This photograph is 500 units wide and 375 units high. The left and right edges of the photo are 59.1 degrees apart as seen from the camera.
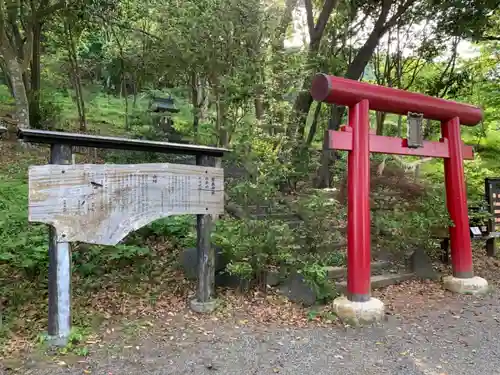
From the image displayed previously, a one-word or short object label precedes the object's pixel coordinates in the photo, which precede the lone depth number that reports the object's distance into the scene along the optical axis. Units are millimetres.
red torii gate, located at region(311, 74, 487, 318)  4723
